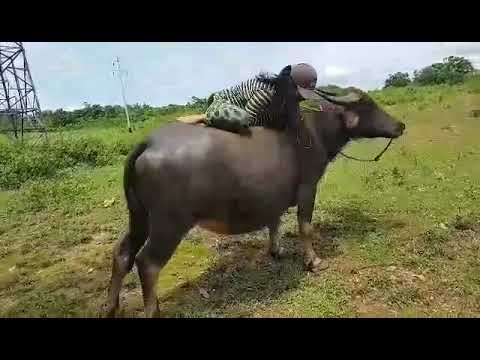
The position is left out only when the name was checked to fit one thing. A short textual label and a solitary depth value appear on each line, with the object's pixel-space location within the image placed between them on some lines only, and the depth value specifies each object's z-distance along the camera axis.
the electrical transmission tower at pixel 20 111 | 12.67
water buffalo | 3.23
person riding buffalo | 3.83
